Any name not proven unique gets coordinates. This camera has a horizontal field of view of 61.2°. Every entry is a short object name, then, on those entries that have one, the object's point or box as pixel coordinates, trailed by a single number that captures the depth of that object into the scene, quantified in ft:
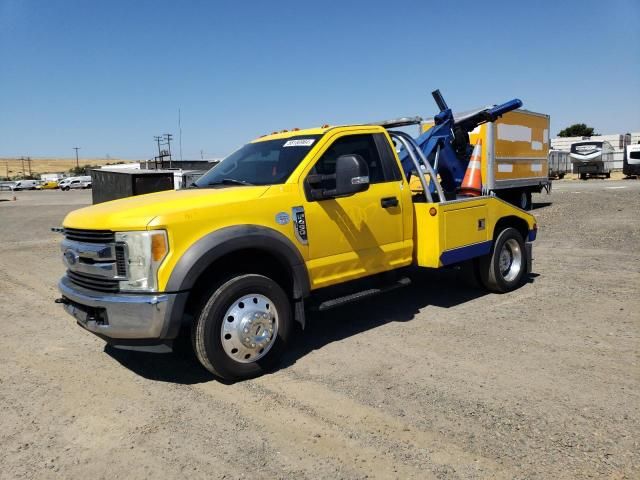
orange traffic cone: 23.62
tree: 289.12
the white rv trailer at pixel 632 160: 114.62
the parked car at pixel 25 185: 230.27
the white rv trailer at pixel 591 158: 118.62
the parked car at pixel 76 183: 223.24
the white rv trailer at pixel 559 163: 132.36
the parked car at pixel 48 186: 245.26
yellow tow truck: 13.29
